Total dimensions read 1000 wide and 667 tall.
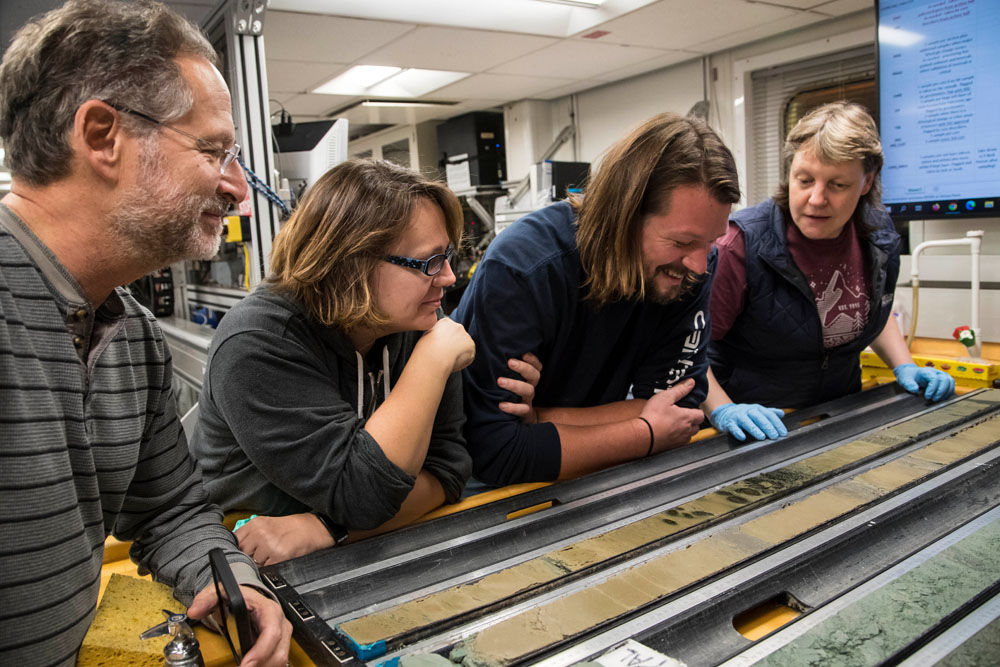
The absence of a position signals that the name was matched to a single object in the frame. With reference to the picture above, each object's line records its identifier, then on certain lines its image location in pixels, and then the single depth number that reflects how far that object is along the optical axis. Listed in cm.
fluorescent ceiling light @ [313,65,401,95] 504
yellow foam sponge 86
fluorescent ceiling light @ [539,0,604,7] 373
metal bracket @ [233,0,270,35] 242
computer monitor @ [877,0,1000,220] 270
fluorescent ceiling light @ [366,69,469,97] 523
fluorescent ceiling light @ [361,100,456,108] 598
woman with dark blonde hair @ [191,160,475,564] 114
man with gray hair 79
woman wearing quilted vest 191
